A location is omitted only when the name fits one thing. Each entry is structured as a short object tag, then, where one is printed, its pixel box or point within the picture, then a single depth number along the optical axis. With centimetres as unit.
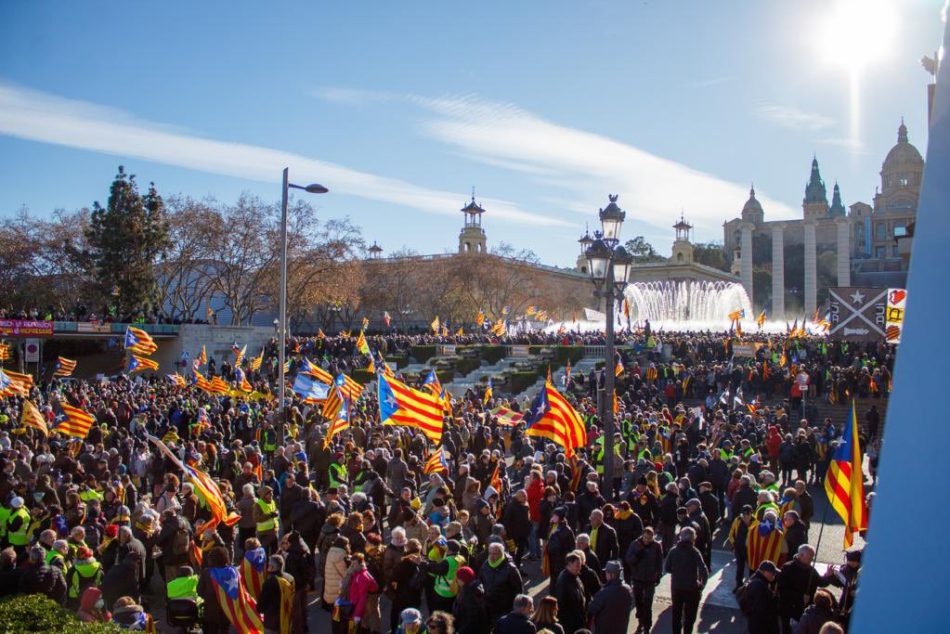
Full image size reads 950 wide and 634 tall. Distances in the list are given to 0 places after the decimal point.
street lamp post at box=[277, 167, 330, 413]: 1807
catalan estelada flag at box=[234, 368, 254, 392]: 2536
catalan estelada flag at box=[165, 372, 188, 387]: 2936
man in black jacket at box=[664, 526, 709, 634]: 901
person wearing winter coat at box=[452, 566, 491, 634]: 783
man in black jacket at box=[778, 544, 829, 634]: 845
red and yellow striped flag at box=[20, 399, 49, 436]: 1720
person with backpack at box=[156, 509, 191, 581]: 934
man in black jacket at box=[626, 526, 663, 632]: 923
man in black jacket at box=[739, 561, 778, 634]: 809
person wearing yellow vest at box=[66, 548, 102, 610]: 891
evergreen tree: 4756
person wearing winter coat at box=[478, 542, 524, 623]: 835
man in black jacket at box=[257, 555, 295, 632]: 834
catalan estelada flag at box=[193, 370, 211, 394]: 2372
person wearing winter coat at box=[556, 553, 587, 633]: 831
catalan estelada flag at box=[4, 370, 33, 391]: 2205
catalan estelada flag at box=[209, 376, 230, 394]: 2370
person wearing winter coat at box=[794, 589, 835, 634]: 694
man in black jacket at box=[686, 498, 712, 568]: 1102
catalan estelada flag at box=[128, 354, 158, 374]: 2661
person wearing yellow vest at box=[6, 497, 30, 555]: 1068
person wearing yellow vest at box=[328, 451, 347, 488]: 1434
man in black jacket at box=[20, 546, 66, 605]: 845
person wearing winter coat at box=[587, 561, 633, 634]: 778
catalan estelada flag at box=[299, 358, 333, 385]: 2303
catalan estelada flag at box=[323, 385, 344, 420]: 1756
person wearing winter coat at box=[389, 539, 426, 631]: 871
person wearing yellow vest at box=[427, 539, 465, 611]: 863
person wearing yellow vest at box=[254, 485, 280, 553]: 1098
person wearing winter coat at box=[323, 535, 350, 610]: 888
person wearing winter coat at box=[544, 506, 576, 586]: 994
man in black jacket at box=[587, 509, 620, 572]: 1021
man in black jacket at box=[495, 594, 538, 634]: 679
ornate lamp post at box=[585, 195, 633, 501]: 1201
